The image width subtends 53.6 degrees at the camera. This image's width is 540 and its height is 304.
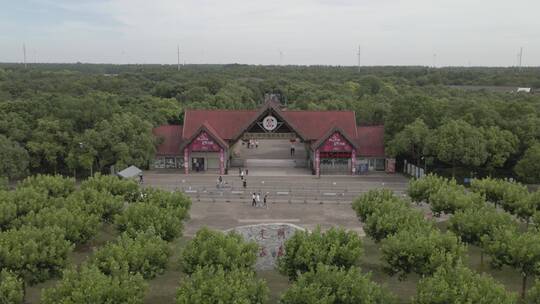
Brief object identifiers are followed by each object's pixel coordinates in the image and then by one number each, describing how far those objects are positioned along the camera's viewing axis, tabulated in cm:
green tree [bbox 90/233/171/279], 2364
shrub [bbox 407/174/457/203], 3715
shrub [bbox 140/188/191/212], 3344
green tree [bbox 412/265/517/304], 2025
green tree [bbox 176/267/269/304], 2045
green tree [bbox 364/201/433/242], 2894
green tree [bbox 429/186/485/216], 3322
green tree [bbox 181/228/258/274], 2445
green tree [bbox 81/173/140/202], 3728
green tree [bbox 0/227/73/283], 2445
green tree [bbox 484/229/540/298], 2517
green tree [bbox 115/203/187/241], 2912
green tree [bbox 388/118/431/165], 5359
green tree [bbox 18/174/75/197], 3728
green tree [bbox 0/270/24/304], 2128
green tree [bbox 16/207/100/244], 2891
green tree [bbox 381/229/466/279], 2500
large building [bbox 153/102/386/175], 5772
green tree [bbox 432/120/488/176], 4991
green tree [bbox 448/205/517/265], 2897
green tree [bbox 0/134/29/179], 4725
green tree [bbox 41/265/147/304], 2036
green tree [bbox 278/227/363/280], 2478
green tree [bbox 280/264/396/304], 2100
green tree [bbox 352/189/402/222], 3320
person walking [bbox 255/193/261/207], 4518
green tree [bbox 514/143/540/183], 4759
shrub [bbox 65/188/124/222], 3250
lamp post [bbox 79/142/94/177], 5219
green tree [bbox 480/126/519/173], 5069
